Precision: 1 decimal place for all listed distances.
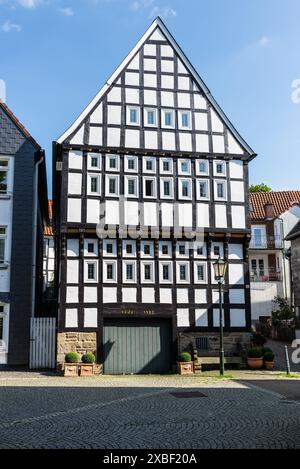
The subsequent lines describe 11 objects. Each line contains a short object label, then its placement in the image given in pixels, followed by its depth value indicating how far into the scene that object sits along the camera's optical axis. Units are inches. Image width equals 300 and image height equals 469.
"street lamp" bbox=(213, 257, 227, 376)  708.7
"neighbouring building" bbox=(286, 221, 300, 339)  1116.3
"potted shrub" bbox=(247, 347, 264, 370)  773.9
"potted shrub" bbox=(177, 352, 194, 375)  751.7
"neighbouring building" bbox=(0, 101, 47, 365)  831.1
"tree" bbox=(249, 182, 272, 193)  2021.4
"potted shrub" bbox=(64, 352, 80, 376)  724.0
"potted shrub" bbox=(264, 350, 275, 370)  777.6
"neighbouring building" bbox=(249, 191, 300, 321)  1552.7
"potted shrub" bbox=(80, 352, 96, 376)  733.4
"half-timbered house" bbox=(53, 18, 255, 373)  786.8
